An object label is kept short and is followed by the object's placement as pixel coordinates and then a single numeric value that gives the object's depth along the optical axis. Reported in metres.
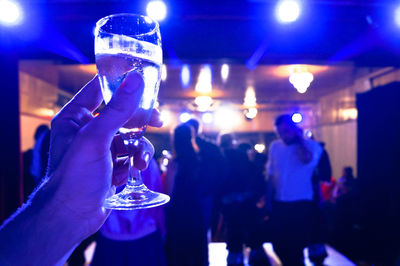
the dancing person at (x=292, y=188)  3.21
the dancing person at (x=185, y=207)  3.02
